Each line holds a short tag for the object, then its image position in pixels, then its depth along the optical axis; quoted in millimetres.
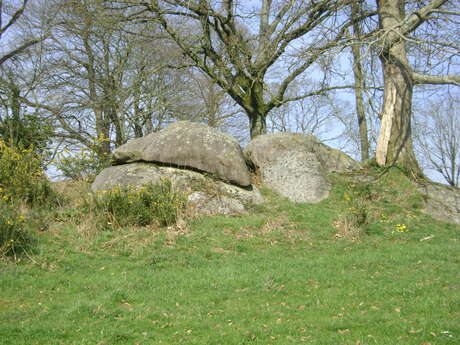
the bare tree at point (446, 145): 27203
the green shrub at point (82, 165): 12695
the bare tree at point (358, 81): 12834
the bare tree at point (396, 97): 13678
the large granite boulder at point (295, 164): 13047
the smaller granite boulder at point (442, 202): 12211
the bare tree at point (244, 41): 15117
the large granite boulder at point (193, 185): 11438
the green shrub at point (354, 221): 10129
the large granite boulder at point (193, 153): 12359
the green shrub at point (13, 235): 8031
